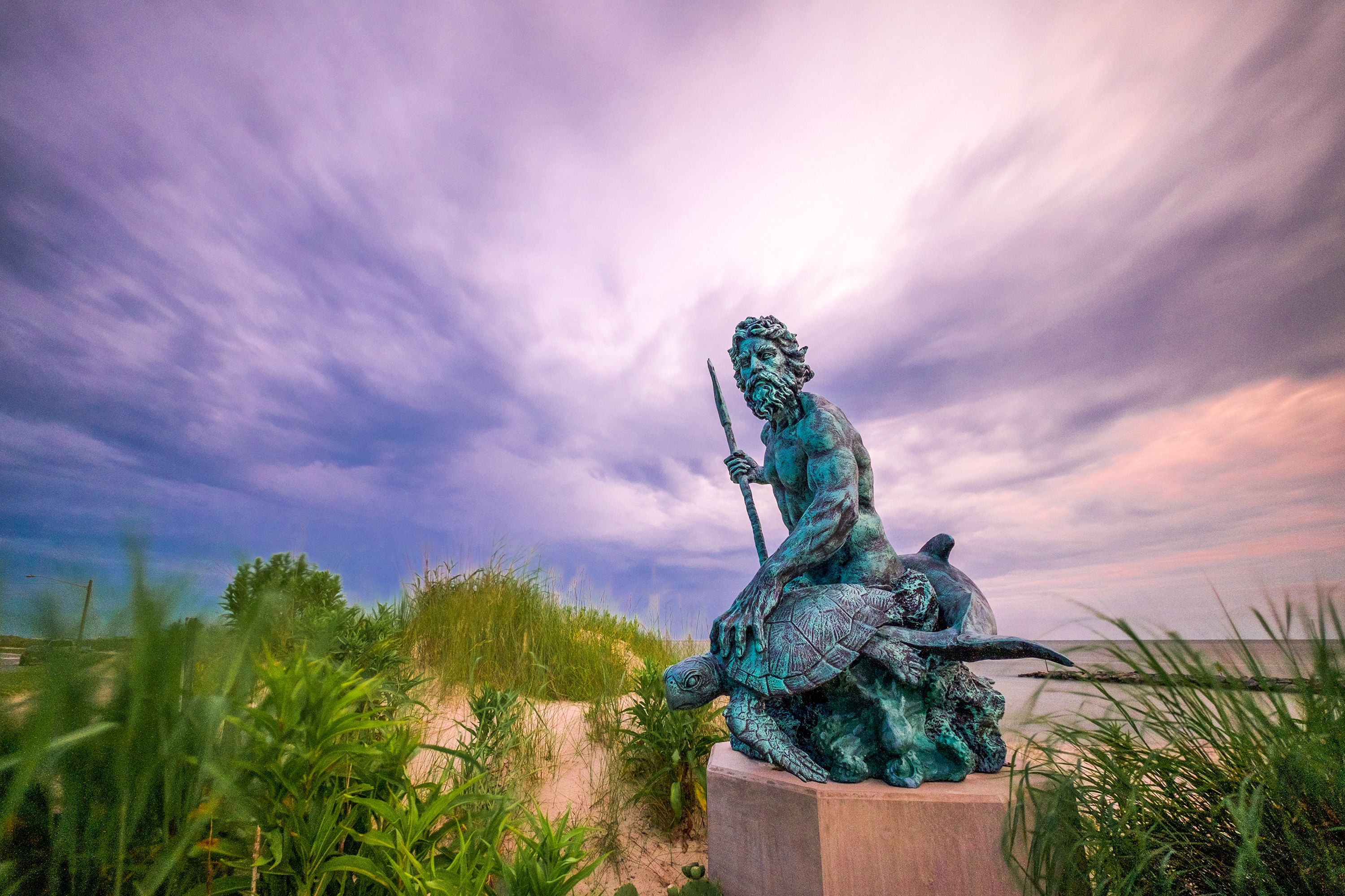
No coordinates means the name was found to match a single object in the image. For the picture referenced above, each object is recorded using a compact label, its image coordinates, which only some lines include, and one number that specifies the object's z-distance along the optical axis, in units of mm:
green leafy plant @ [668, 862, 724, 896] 2654
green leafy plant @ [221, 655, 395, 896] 1505
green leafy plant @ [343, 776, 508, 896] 1623
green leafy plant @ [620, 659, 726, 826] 3805
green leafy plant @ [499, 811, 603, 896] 1872
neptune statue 2625
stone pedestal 2283
